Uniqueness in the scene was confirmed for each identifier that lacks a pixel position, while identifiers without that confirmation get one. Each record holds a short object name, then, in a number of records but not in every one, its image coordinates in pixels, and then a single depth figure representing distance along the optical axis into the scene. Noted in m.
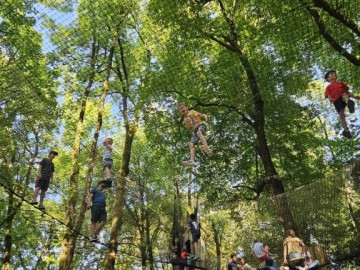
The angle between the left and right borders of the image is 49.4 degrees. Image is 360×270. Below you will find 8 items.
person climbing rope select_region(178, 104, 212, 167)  6.52
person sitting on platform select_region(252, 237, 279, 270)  6.76
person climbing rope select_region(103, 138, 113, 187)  7.23
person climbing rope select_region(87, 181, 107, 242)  5.76
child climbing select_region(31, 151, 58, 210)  6.26
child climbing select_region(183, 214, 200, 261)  7.36
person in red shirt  5.65
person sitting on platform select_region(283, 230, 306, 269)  5.87
